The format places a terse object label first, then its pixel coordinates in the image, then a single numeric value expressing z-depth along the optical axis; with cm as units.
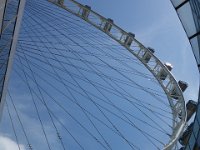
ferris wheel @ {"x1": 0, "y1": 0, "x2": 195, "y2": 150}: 4091
